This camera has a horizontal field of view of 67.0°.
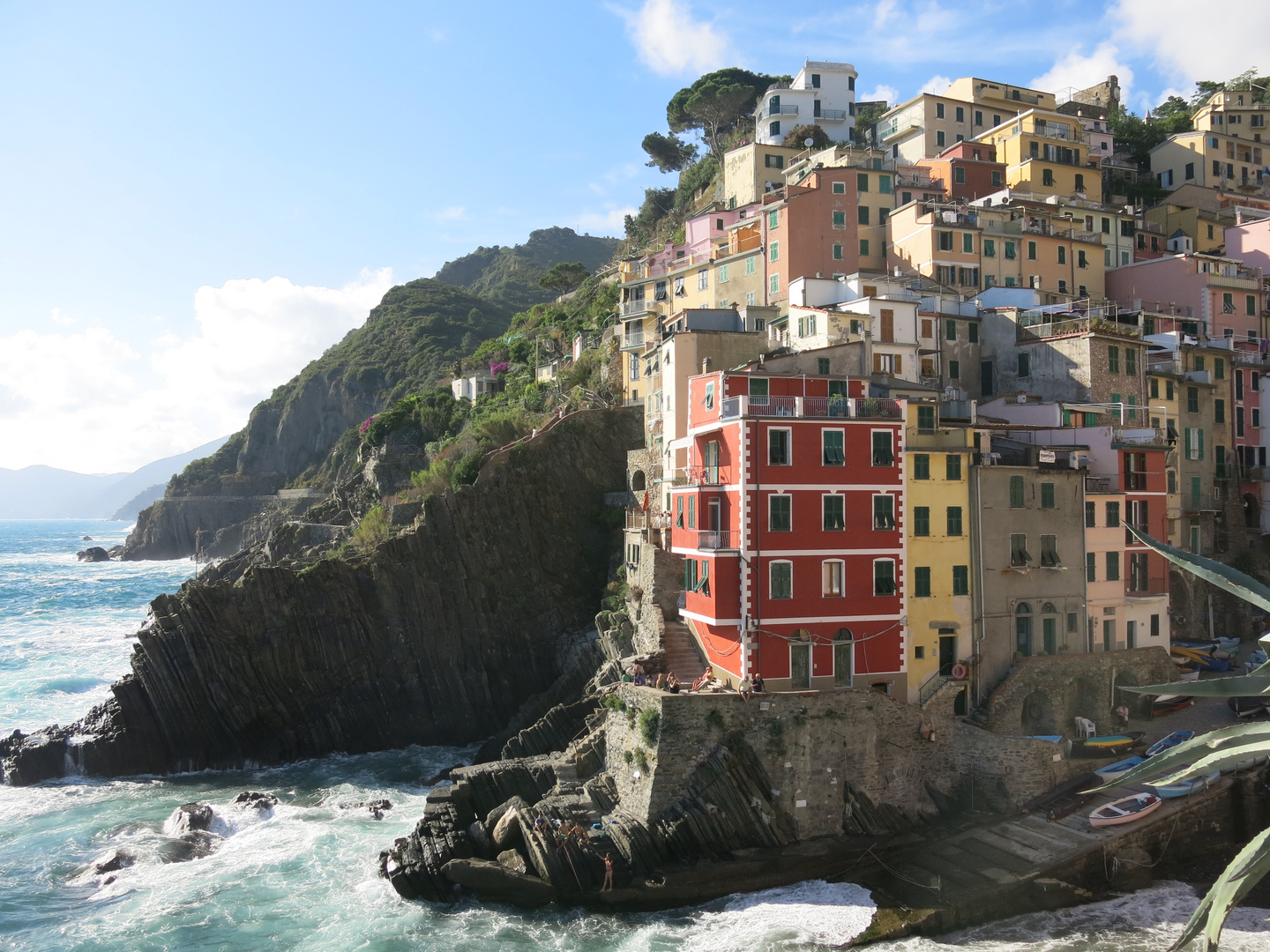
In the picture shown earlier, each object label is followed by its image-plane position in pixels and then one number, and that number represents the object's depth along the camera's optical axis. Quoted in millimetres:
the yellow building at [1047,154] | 63438
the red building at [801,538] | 31828
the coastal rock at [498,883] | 28406
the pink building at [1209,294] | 53375
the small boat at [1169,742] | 32125
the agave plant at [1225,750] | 7883
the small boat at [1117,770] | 31359
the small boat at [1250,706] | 35531
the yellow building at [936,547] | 33844
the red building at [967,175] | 62000
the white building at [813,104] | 82375
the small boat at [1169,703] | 36247
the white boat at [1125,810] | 29469
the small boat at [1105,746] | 33219
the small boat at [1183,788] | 30625
